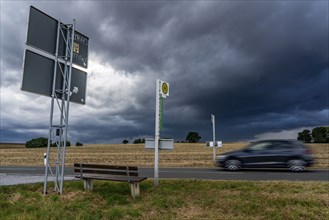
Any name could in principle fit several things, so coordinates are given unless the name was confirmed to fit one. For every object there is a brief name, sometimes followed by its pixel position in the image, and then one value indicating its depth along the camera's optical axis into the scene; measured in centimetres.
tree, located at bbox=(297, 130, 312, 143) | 9669
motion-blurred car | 1551
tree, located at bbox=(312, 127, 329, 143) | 9011
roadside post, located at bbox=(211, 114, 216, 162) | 2005
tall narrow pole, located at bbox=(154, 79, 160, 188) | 924
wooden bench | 812
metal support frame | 899
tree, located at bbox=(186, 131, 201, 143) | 10862
